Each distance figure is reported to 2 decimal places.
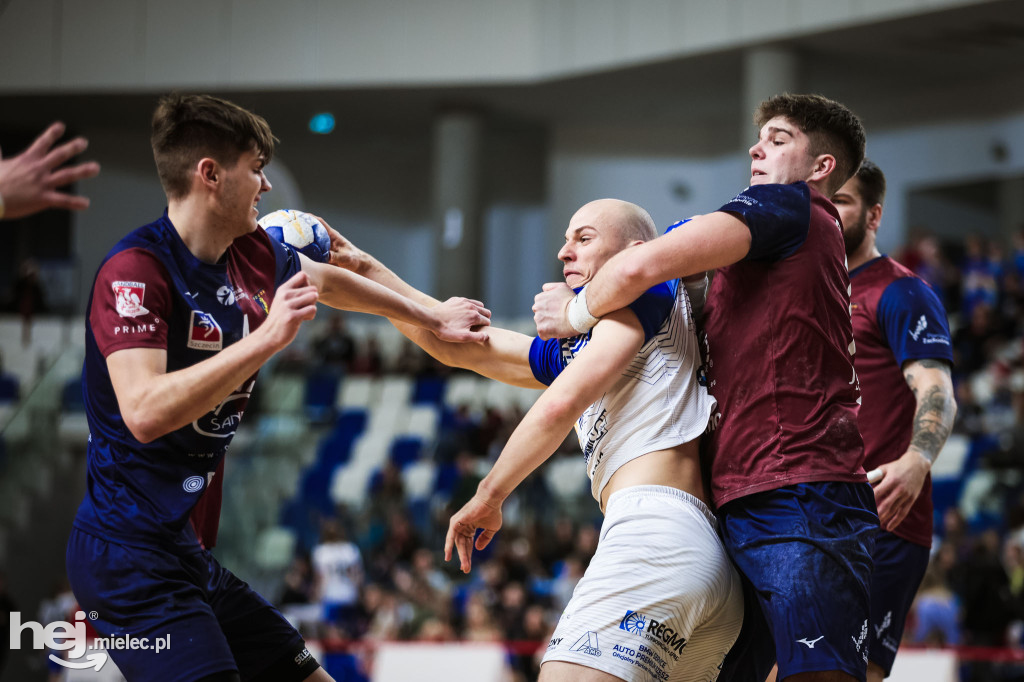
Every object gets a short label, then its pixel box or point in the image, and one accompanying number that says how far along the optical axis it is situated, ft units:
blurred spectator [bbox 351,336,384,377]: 58.18
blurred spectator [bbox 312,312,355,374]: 57.88
